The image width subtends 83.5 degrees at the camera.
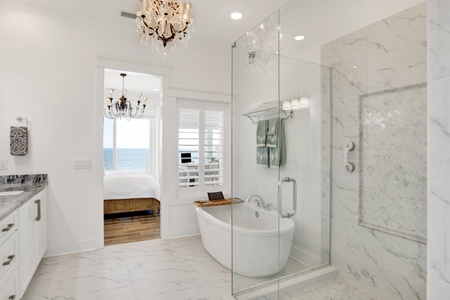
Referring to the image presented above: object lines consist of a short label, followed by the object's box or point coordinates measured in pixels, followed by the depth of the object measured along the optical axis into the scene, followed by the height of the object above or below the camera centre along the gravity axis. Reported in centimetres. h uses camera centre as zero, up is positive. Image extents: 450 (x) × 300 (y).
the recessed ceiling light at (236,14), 316 +173
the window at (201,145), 396 +6
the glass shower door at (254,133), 269 +18
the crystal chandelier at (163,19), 229 +122
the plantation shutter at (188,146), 394 +5
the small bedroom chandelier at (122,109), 573 +104
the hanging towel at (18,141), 291 +9
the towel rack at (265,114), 271 +39
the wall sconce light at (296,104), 267 +48
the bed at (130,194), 470 -86
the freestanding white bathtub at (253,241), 240 -93
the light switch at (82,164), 325 -20
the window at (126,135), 762 +45
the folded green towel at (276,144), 270 +6
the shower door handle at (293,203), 249 -54
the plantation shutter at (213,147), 414 +3
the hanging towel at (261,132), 279 +19
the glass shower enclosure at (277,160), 242 -12
